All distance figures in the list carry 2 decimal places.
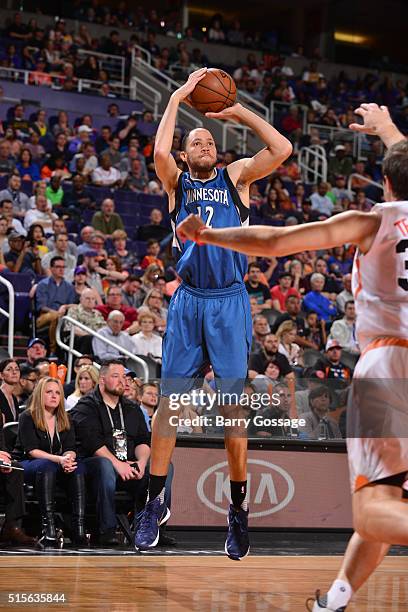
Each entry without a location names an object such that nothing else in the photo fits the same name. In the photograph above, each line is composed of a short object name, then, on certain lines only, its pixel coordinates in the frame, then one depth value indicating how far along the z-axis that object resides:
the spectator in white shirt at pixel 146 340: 10.59
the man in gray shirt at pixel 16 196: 13.02
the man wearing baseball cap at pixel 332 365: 10.41
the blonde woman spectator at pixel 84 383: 8.77
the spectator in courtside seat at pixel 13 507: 7.34
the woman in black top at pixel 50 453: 7.53
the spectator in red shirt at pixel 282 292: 12.62
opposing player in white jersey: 3.70
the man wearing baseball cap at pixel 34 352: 9.68
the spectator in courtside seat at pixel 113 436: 7.86
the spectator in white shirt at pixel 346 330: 11.95
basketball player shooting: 5.66
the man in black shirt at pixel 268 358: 9.89
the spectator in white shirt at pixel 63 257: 11.74
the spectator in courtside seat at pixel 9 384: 8.45
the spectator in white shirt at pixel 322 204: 17.23
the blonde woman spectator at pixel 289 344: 10.92
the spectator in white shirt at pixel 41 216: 12.84
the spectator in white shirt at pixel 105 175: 14.87
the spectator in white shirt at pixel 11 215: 12.32
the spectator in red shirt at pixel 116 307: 10.98
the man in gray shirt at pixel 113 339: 10.34
